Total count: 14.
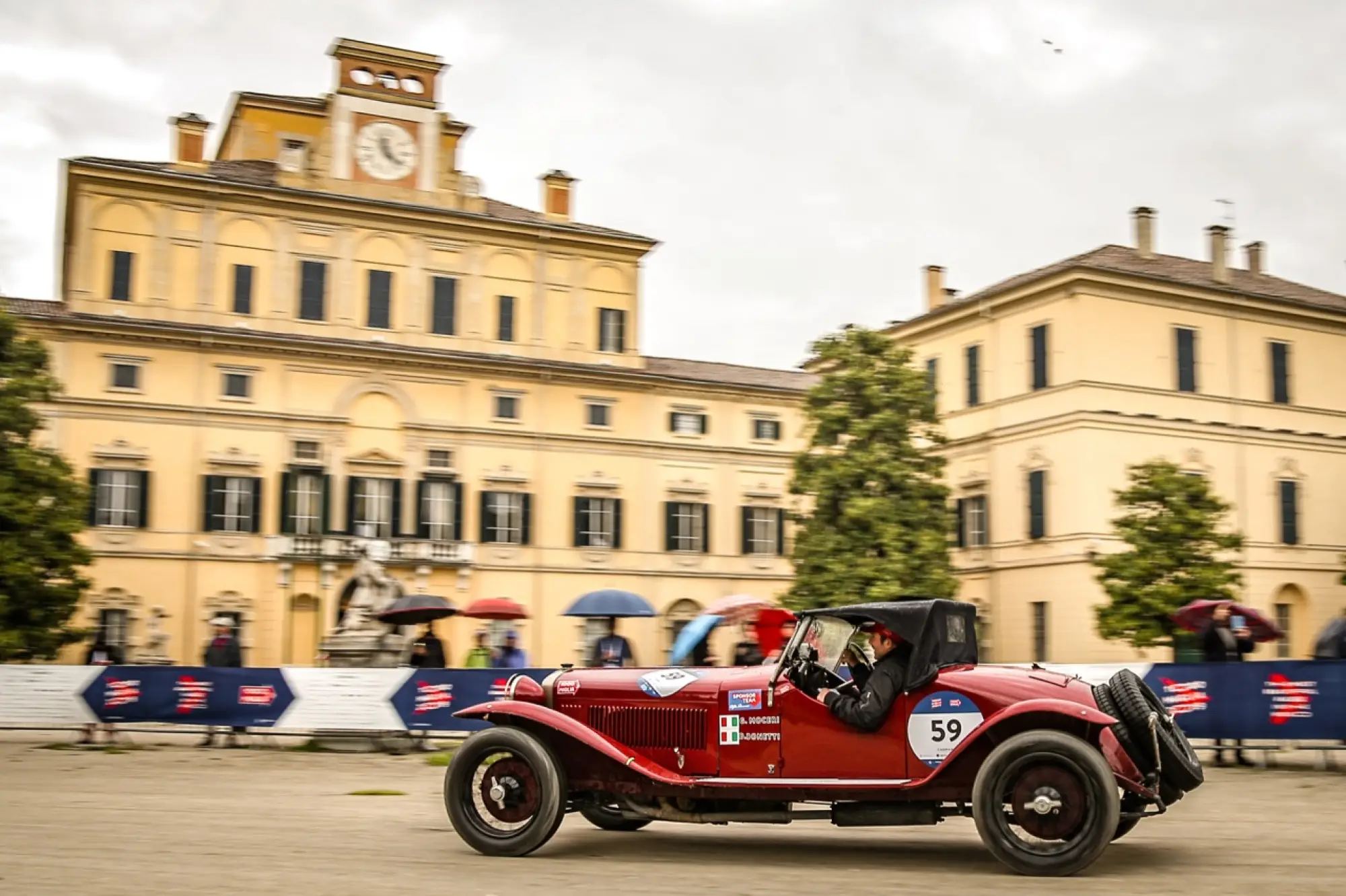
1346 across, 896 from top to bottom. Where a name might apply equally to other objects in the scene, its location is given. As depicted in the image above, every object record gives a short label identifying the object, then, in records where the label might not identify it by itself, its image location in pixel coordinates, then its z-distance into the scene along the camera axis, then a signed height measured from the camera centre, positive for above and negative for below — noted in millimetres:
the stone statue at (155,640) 40094 -1324
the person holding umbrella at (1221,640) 19000 -461
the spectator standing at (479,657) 22141 -932
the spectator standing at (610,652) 19000 -714
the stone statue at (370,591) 26172 +83
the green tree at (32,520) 30078 +1490
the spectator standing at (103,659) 21609 -1276
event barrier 20828 -1486
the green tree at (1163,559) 36281 +1130
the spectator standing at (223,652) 23250 -945
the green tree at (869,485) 38562 +3153
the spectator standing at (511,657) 20922 -870
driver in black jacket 9352 -572
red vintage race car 8797 -972
